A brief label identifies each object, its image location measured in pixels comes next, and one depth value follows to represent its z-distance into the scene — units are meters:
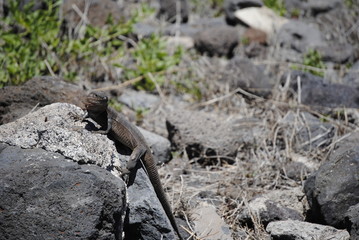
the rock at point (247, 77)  16.45
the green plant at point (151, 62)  16.45
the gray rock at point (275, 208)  10.48
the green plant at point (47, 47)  13.95
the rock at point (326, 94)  15.91
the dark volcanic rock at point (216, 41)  20.02
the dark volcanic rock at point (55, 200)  7.06
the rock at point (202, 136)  12.99
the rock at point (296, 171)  12.32
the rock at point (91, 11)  18.37
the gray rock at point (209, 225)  10.11
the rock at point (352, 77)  17.86
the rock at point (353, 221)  9.20
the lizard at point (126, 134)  8.77
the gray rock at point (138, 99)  15.68
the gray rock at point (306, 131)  13.68
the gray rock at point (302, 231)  9.37
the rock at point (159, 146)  12.51
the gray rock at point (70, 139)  7.99
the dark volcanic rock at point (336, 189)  10.02
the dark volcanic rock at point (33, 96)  10.47
